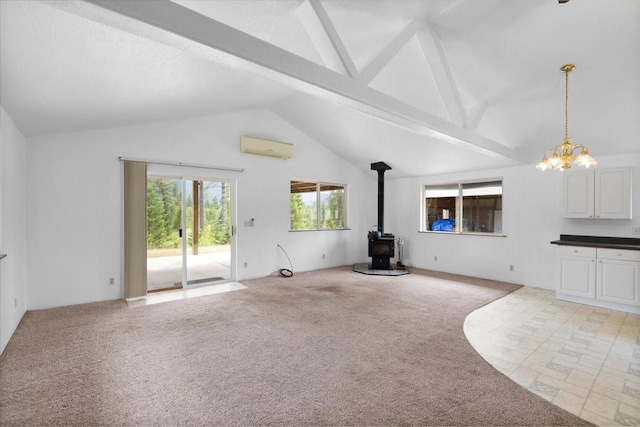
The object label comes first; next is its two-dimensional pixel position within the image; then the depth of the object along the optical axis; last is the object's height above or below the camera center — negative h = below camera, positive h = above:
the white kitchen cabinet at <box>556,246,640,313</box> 4.07 -0.94
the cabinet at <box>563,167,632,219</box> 4.36 +0.26
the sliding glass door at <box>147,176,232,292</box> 5.14 -0.37
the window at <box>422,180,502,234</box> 6.25 +0.08
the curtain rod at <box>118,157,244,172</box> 4.77 +0.80
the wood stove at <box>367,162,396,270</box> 6.91 -0.71
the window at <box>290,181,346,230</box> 7.01 +0.12
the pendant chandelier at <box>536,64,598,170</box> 3.22 +0.58
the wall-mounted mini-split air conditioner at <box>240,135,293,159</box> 5.81 +1.27
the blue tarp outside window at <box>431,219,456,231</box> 6.96 -0.33
